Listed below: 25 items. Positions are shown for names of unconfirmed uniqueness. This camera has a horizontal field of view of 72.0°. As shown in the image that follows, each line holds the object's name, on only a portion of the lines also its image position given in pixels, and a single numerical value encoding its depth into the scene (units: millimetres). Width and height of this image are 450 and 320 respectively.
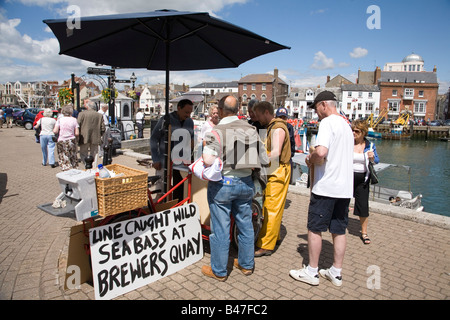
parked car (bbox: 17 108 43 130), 26859
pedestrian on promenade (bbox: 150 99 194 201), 4637
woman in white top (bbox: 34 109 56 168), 9953
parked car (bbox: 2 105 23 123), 32109
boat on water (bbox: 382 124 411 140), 53250
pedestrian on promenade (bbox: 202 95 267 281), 3211
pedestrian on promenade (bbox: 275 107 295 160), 4914
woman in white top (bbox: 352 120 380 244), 4750
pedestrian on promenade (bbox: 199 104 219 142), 6463
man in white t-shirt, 3252
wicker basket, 2914
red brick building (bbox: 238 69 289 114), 81625
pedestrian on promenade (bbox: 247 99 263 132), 4787
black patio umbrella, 3375
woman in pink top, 7945
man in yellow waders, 4070
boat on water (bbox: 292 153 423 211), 10133
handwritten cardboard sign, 3041
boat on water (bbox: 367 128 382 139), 51800
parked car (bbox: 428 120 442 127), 59144
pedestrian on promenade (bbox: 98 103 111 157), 9702
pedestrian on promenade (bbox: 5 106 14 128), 29375
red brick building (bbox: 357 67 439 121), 70688
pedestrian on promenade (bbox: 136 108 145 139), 18756
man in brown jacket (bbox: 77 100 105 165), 8336
